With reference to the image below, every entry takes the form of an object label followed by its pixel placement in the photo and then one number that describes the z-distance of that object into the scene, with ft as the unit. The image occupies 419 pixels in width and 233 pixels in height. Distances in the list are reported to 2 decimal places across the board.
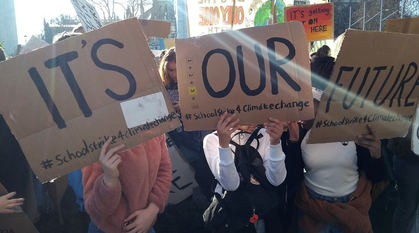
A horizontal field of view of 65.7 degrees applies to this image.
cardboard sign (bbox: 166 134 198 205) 9.76
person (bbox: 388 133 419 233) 8.16
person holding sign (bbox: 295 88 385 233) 6.65
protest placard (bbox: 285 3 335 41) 16.93
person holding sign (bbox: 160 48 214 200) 9.71
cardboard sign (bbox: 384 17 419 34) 10.72
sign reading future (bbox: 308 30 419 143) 5.32
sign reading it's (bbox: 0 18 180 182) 5.00
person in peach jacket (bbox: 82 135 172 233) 5.37
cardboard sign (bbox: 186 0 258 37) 15.67
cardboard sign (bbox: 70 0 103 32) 8.16
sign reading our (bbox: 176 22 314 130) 5.43
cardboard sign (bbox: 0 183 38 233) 6.09
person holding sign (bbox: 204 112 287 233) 5.80
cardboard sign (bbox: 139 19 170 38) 15.50
